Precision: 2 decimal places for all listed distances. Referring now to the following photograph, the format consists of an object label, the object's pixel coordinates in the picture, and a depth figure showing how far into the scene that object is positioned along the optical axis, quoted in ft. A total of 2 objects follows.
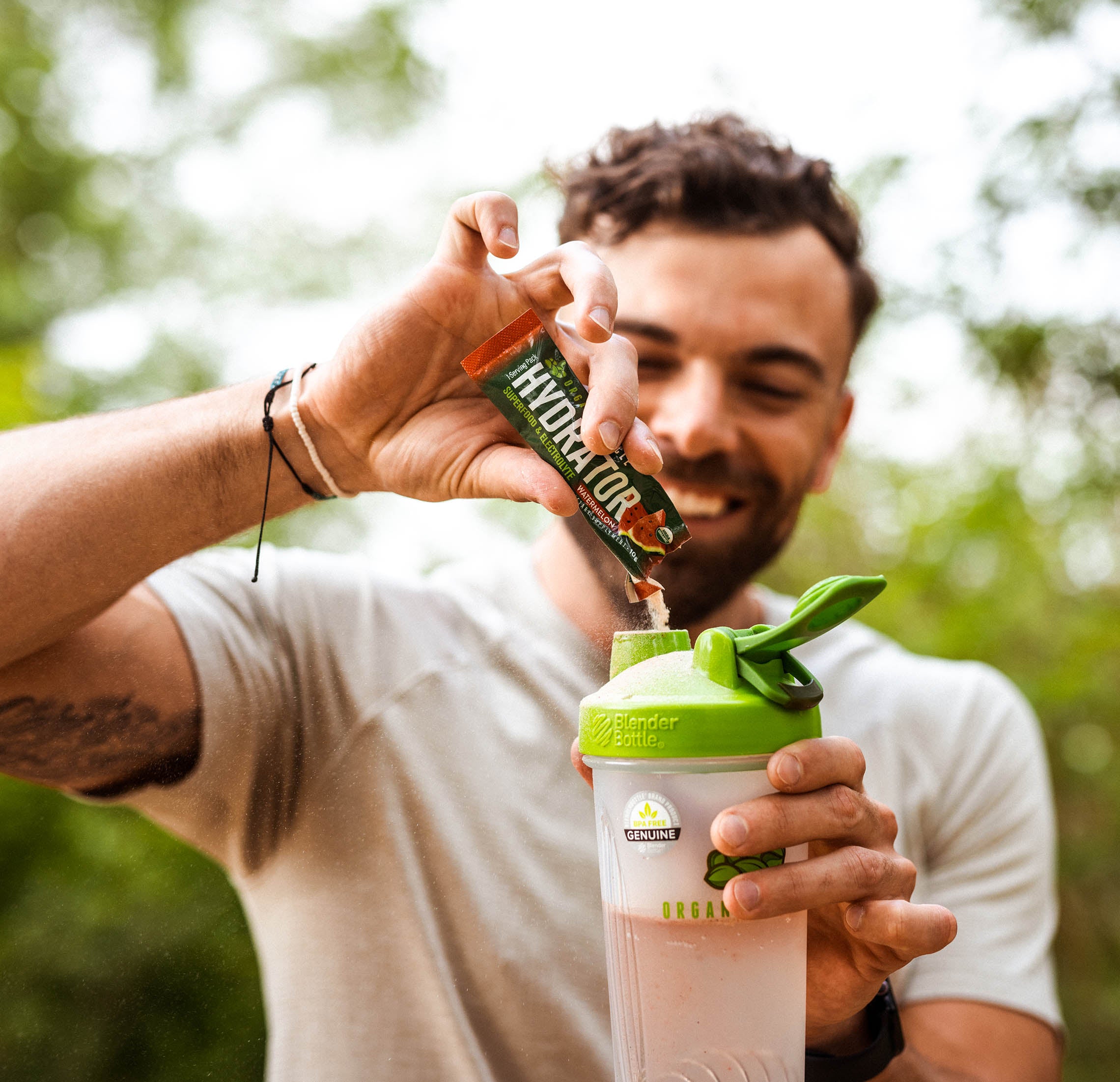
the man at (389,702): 2.82
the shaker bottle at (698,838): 2.26
